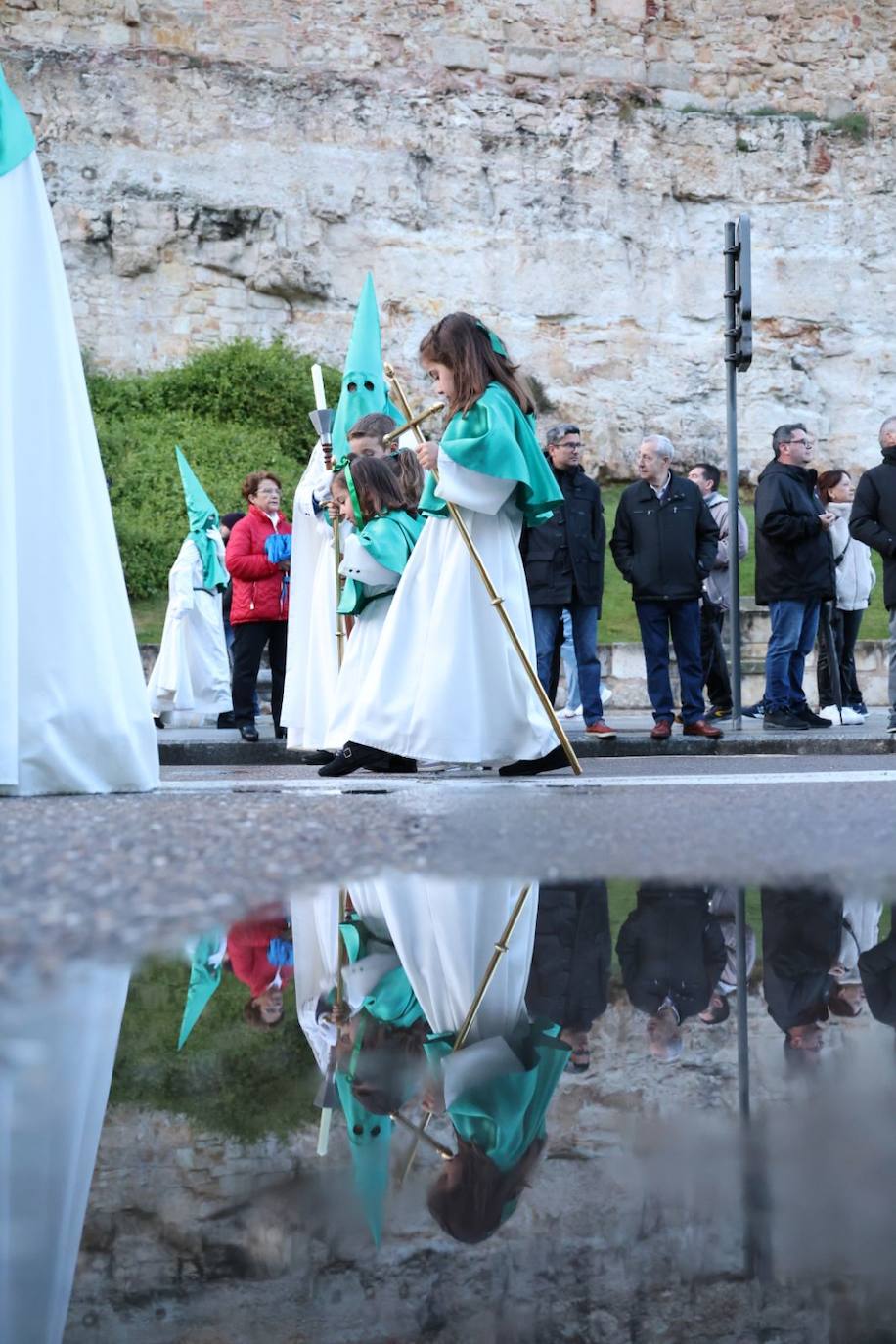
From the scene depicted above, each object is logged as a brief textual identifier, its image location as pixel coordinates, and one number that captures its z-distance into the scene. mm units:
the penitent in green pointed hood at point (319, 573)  10141
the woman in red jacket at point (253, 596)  11633
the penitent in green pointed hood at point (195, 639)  14281
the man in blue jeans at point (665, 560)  10812
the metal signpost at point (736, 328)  10938
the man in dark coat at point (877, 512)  10484
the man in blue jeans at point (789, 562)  11242
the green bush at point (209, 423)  26234
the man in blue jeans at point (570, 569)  10938
